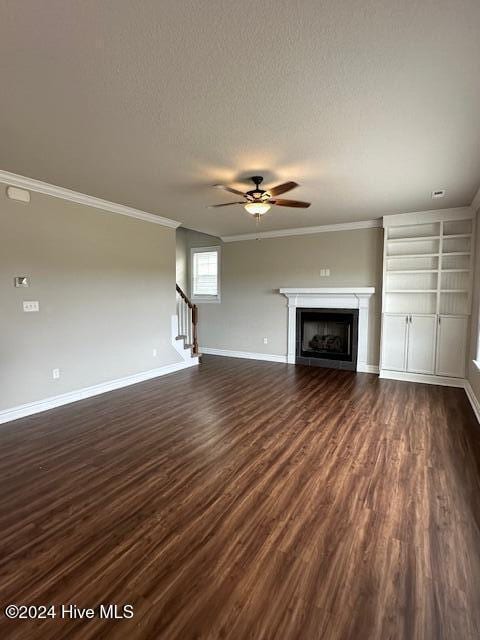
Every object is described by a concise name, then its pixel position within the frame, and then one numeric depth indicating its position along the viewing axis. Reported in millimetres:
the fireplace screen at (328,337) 6508
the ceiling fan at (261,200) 3598
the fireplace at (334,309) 6160
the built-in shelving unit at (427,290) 5160
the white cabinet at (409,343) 5379
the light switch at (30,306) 3916
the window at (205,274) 7863
